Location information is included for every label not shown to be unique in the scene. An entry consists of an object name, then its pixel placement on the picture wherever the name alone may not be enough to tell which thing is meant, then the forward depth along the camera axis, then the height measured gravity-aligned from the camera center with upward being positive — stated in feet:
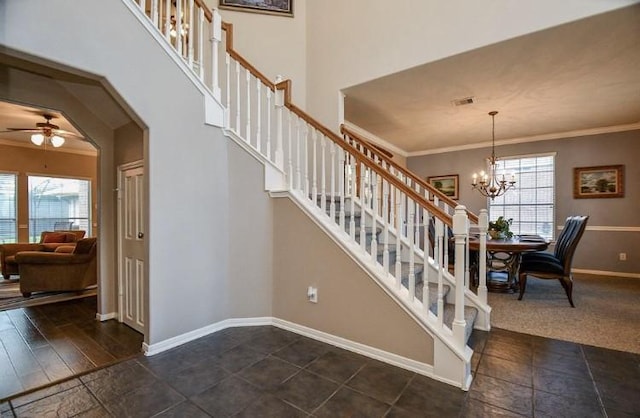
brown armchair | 12.98 -2.81
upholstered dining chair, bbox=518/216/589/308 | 11.14 -2.23
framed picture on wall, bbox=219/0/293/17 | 13.09 +9.29
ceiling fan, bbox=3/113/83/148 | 14.84 +3.93
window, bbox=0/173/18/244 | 19.89 -0.05
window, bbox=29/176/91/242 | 21.15 +0.24
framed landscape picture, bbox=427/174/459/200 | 22.41 +1.76
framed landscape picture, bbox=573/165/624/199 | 17.03 +1.46
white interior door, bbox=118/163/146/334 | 9.30 -1.33
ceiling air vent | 13.25 +4.89
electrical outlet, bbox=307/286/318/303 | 8.74 -2.66
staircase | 6.54 +0.11
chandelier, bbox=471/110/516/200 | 15.75 +1.44
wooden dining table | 12.09 -2.28
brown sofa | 17.19 -2.40
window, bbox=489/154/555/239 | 19.10 +0.64
